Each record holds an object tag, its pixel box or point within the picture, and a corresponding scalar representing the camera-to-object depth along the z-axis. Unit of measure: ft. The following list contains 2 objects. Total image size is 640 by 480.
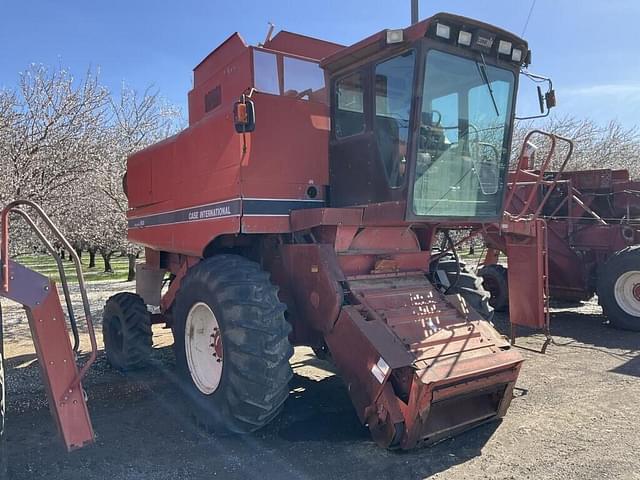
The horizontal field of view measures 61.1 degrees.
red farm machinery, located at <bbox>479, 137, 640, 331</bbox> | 27.04
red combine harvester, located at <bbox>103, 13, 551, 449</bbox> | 12.78
